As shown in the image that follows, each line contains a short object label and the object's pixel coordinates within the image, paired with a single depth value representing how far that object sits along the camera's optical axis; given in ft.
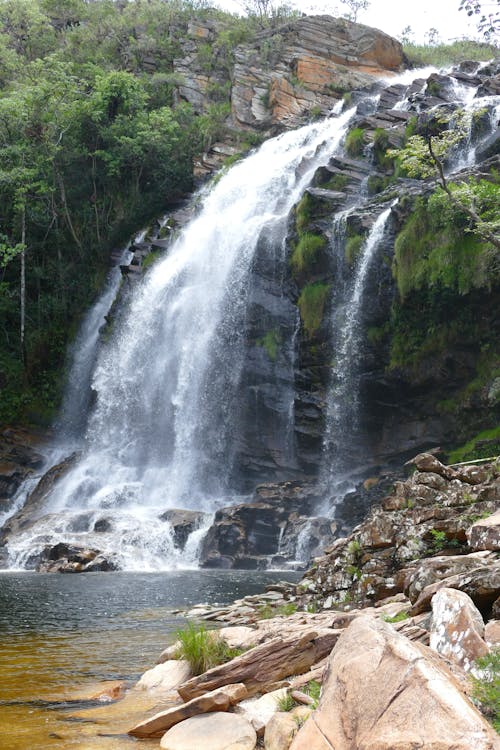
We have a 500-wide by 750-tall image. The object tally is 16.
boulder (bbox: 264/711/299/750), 14.52
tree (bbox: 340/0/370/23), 154.92
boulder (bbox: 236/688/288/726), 16.32
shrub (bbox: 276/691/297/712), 16.34
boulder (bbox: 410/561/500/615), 16.84
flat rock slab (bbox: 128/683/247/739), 17.29
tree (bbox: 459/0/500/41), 36.14
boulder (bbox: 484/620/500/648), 14.44
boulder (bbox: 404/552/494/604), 19.88
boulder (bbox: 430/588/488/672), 14.23
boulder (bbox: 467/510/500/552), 21.25
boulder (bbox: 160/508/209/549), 67.10
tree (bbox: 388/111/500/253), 46.00
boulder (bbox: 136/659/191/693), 21.47
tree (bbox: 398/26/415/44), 158.68
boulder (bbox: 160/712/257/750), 15.55
